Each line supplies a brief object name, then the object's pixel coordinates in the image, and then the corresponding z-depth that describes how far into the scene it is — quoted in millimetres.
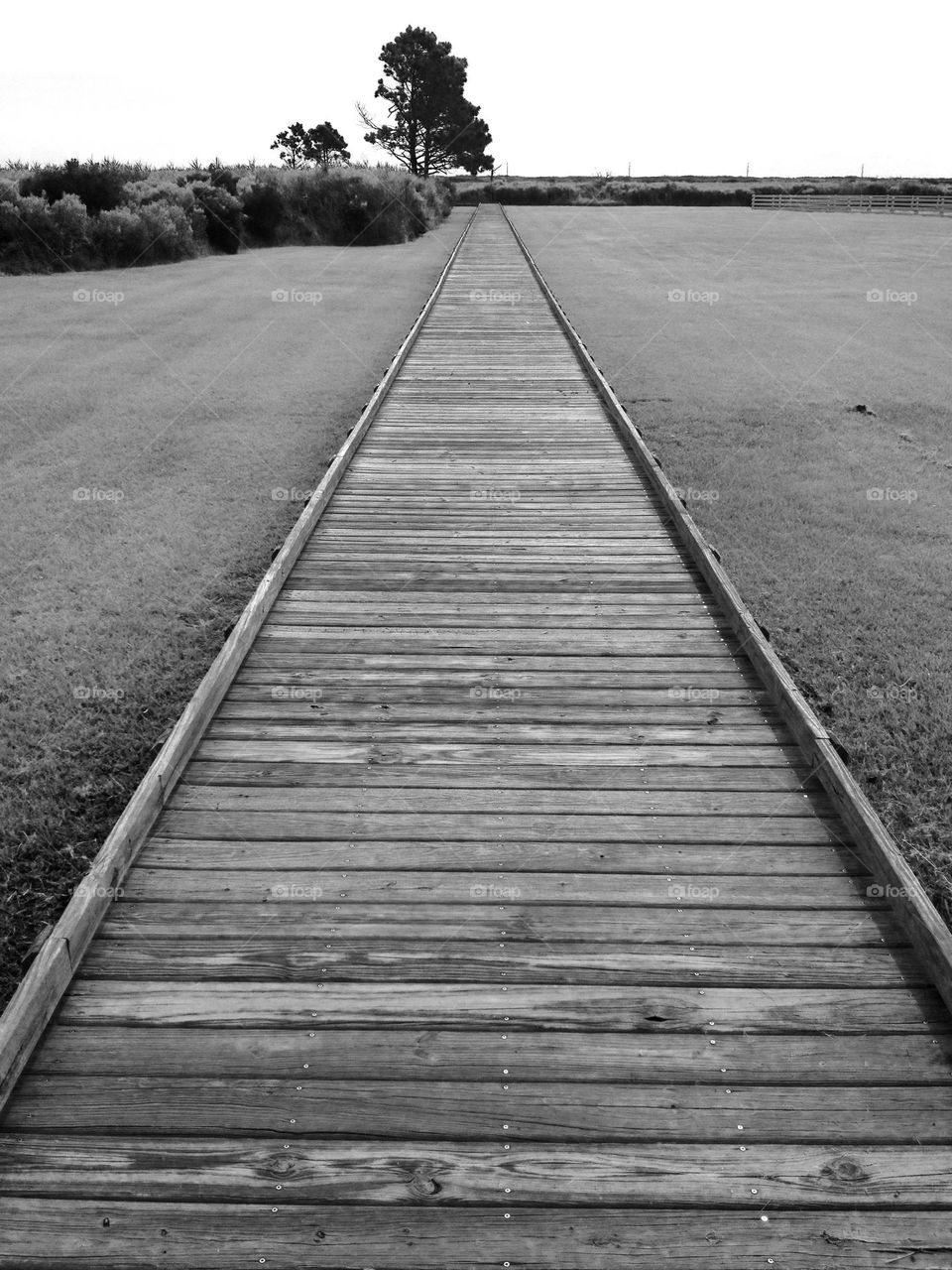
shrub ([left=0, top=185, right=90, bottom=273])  25344
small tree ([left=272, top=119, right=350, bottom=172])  66125
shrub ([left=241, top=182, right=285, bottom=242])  34594
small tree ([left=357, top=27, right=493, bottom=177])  70062
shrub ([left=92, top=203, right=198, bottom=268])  26922
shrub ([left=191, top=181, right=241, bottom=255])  32094
